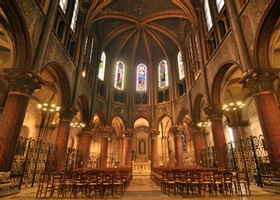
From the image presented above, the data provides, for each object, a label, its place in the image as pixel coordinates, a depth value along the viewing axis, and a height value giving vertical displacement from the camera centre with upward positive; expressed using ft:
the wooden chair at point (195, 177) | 20.26 -1.32
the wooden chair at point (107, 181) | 19.88 -1.79
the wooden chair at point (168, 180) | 21.02 -1.71
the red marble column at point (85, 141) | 51.72 +6.83
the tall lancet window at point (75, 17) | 45.44 +37.12
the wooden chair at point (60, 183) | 20.33 -2.01
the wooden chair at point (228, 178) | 19.91 -1.35
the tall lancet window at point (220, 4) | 38.27 +34.33
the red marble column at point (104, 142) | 59.16 +7.68
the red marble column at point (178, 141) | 60.70 +8.32
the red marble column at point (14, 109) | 21.55 +6.99
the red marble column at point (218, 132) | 36.14 +6.96
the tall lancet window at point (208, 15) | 44.55 +37.53
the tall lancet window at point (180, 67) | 66.53 +36.37
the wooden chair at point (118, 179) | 20.89 -1.70
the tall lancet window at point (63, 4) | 38.49 +34.23
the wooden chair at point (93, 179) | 20.06 -1.59
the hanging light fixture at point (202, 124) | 50.33 +11.48
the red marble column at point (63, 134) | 35.96 +6.30
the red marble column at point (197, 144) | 50.80 +6.13
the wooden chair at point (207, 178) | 20.00 -1.38
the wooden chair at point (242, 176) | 20.82 -1.29
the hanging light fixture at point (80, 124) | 51.25 +11.32
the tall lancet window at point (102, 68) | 67.35 +36.16
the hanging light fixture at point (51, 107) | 40.86 +13.06
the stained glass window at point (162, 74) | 73.82 +37.05
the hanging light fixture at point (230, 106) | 39.75 +13.82
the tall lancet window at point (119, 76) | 73.57 +36.31
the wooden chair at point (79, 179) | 20.25 -1.58
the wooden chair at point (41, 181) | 20.01 -1.78
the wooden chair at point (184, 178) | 20.69 -1.47
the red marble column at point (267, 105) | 22.08 +7.84
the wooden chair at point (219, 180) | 19.73 -1.60
